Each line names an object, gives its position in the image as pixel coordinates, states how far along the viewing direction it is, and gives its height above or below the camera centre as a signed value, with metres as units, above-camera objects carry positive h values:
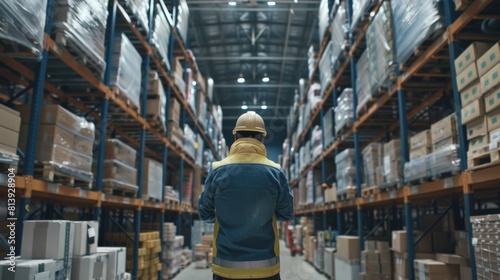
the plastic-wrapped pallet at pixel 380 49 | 5.29 +2.28
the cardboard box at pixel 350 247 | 6.86 -0.59
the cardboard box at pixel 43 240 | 3.35 -0.24
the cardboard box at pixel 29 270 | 2.82 -0.43
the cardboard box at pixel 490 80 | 3.10 +1.07
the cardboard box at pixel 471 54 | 3.48 +1.42
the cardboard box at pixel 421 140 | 4.57 +0.87
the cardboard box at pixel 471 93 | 3.43 +1.07
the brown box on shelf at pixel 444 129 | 4.05 +0.89
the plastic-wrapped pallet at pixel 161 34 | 7.39 +3.48
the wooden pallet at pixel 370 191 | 6.15 +0.36
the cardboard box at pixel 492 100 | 3.12 +0.91
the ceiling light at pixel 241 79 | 18.62 +6.23
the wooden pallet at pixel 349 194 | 7.24 +0.35
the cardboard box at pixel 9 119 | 3.20 +0.76
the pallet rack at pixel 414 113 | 3.66 +1.64
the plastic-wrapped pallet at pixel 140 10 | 6.04 +3.21
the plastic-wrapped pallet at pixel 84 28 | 4.11 +2.02
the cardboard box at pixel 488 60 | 3.12 +1.25
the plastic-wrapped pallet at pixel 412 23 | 4.09 +2.11
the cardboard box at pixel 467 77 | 3.47 +1.23
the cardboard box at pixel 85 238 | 3.79 -0.26
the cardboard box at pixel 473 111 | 3.37 +0.89
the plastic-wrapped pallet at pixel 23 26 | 3.08 +1.50
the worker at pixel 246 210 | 2.66 +0.02
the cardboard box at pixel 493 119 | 3.15 +0.76
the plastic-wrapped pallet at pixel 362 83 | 6.28 +2.15
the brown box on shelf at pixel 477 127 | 3.33 +0.75
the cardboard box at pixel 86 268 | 3.73 -0.53
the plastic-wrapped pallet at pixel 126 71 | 5.65 +2.09
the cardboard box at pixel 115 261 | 4.43 -0.57
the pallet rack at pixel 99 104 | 3.65 +1.60
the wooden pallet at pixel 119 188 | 5.57 +0.36
